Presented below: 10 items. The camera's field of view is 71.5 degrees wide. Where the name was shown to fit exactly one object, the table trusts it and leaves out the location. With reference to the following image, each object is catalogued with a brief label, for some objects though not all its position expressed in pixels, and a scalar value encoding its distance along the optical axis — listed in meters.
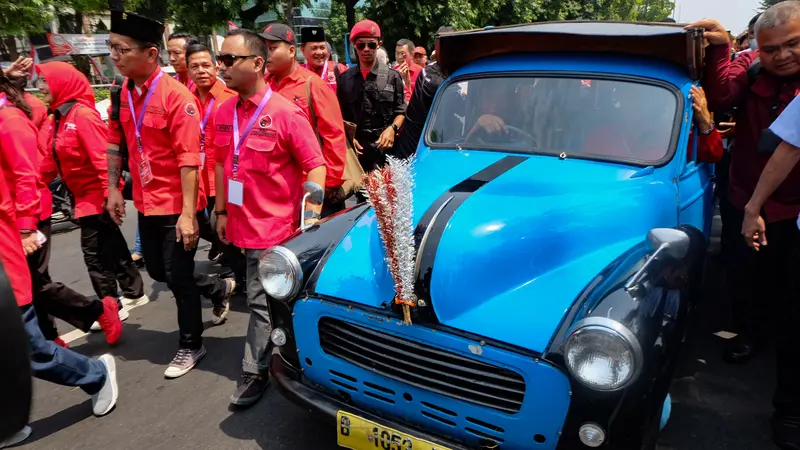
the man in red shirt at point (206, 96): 5.00
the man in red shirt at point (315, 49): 5.95
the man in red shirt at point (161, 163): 3.48
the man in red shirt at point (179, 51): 5.92
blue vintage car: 2.01
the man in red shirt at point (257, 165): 3.22
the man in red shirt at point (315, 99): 4.30
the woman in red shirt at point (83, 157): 4.18
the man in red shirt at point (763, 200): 2.90
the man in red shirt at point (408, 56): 8.96
